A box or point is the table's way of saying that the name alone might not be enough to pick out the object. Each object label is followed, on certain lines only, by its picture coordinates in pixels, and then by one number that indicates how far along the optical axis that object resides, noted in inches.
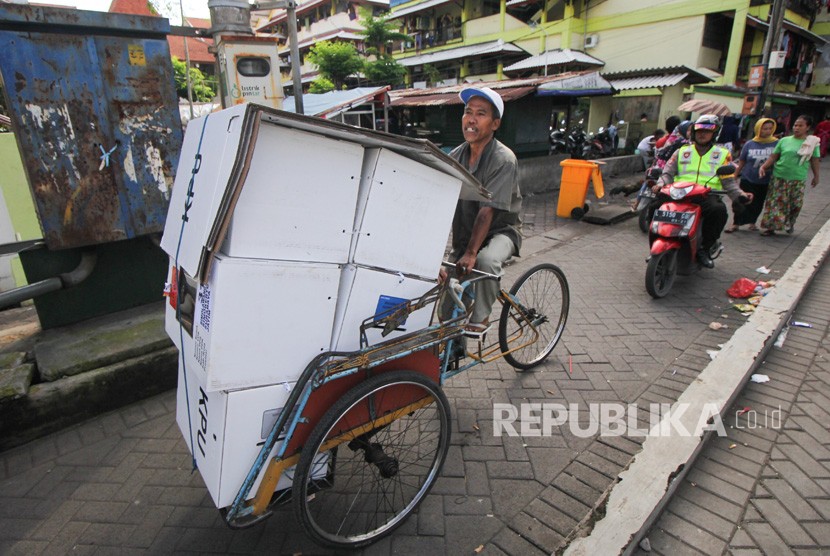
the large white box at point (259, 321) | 58.1
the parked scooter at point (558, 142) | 543.8
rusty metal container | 113.0
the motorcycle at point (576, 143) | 564.2
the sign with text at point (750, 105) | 481.1
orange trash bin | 306.7
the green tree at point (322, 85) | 1042.7
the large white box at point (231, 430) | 63.6
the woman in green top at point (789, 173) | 244.5
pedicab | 58.5
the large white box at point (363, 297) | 70.6
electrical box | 195.0
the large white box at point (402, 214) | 69.4
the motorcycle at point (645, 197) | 281.6
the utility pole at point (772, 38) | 426.8
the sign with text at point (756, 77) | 458.9
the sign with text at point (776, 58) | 431.8
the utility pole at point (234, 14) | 180.1
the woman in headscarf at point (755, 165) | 259.3
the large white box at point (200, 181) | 56.4
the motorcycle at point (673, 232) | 182.2
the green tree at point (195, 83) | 919.0
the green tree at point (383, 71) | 1006.4
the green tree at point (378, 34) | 981.8
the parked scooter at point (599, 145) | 599.2
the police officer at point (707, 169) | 187.2
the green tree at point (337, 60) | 991.6
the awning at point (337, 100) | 457.1
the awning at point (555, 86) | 389.1
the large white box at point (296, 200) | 57.6
